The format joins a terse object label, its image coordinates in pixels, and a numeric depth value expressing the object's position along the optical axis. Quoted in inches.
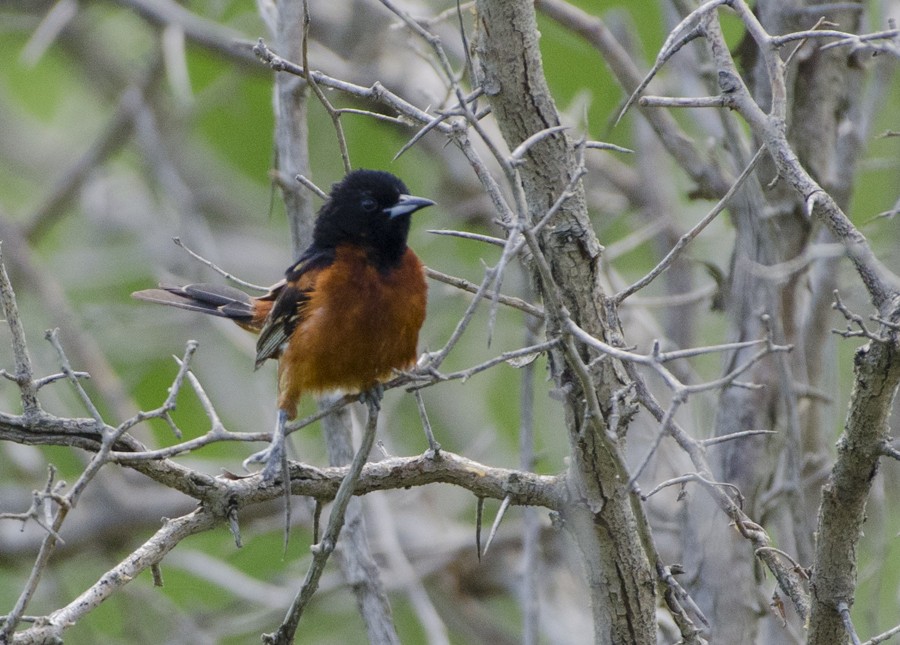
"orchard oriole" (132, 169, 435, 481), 295.3
